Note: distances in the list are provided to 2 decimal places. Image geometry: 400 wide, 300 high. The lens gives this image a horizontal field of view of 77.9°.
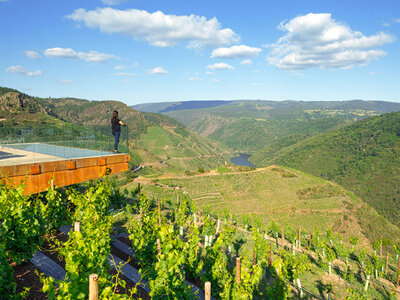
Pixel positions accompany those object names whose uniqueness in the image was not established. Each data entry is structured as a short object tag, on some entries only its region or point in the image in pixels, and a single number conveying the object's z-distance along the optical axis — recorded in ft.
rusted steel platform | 25.68
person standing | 38.32
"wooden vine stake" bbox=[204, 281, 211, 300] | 19.76
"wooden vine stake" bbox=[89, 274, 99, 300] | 12.18
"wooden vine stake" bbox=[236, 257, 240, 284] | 27.65
